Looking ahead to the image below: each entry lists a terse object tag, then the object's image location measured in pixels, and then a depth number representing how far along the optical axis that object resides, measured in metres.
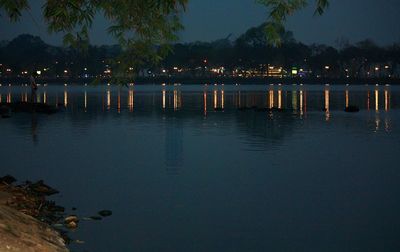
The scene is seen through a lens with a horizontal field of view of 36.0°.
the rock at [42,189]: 15.72
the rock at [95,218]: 13.38
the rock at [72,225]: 12.59
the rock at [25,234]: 9.38
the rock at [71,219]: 12.95
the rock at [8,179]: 16.70
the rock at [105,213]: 13.70
